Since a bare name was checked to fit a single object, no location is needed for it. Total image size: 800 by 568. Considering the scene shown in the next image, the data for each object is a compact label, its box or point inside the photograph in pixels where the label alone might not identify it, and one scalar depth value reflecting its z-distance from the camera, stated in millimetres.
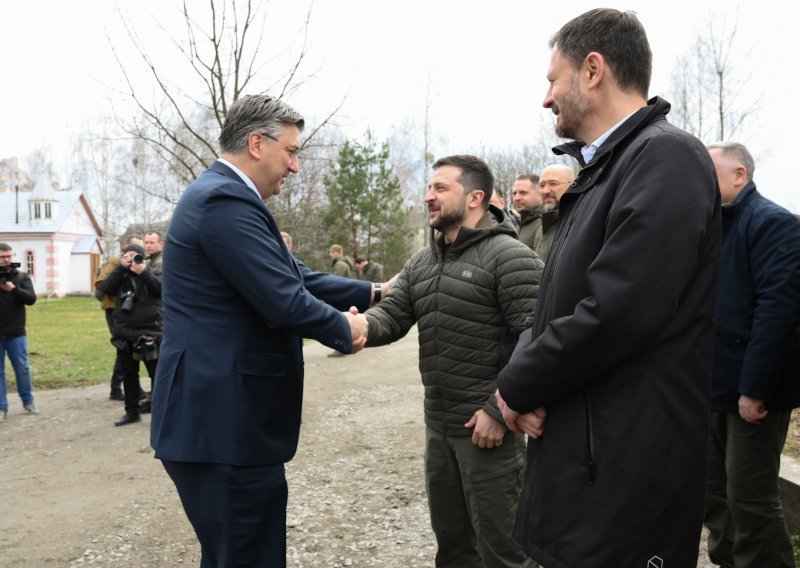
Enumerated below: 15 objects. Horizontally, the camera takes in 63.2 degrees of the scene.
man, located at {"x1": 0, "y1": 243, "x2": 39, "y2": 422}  8469
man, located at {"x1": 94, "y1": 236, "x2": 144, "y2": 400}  8523
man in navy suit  2537
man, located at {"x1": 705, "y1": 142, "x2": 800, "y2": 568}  3258
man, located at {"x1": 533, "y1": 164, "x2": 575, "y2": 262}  5879
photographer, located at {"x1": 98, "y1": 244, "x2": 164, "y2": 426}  7914
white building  49562
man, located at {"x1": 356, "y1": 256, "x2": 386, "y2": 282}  13773
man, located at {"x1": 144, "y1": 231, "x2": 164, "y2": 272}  8555
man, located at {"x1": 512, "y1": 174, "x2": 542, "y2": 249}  6492
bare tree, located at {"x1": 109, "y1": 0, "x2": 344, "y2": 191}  8234
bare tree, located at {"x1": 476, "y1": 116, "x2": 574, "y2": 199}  42750
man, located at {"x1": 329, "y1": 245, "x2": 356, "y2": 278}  13945
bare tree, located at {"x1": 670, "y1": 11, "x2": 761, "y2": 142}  21125
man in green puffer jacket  3119
